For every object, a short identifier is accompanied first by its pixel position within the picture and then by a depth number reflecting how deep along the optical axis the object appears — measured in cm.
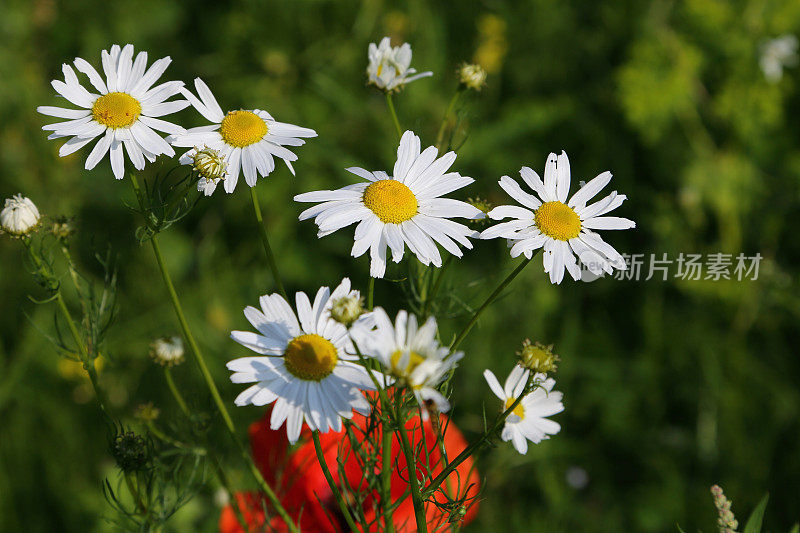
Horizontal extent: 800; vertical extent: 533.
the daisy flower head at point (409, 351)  54
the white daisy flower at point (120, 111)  58
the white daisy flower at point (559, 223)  57
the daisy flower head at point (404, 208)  56
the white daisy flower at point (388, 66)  62
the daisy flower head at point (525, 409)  57
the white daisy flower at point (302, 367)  56
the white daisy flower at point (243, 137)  58
